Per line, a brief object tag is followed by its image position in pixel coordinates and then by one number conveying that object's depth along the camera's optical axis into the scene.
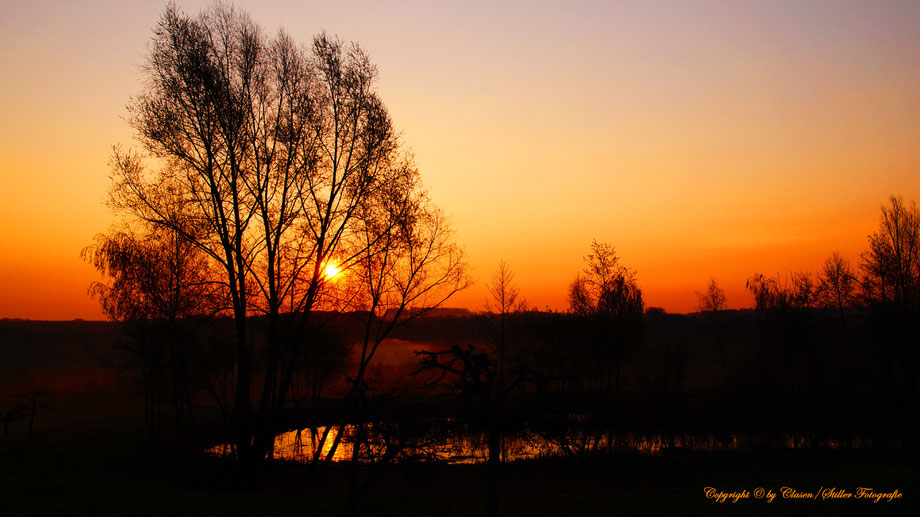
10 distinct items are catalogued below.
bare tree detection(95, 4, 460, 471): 19.73
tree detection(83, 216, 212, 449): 25.03
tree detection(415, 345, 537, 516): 11.00
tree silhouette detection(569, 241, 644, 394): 40.78
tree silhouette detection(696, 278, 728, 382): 63.12
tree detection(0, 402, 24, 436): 37.41
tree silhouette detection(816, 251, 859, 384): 44.16
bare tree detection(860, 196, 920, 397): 38.44
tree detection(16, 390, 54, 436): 35.75
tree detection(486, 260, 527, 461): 41.62
